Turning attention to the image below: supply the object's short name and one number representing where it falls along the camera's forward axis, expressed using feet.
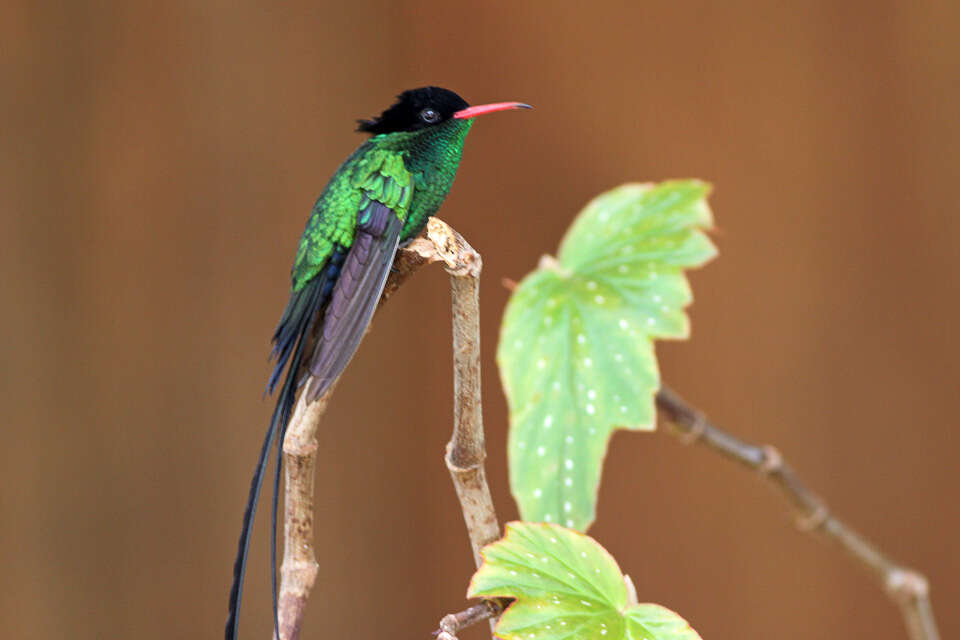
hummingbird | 13.10
